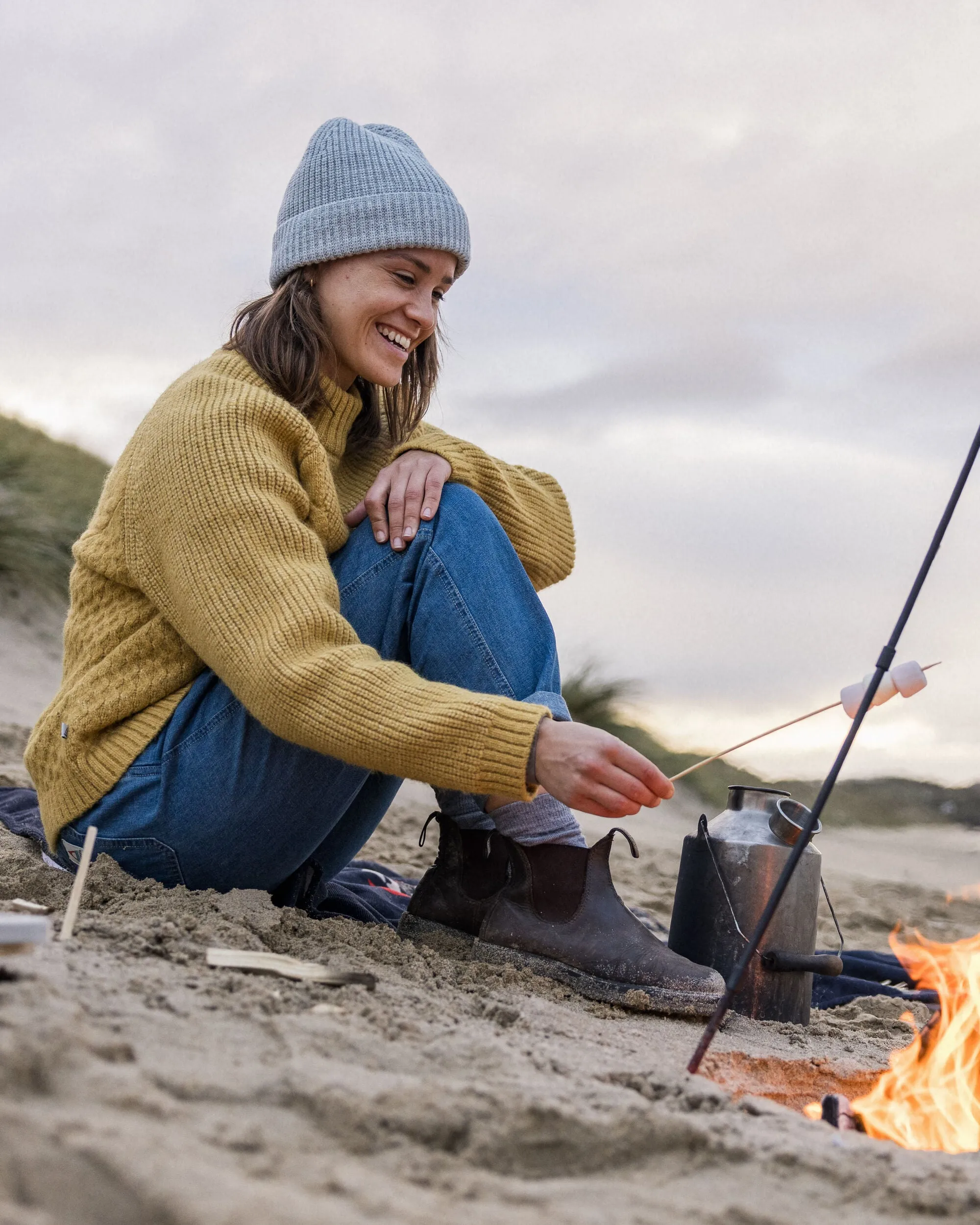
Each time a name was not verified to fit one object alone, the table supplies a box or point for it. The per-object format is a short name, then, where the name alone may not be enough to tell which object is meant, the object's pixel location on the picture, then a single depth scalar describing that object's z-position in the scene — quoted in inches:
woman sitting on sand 70.6
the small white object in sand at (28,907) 73.2
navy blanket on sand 96.3
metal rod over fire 63.1
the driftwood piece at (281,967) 67.0
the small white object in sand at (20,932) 54.6
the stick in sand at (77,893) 66.9
